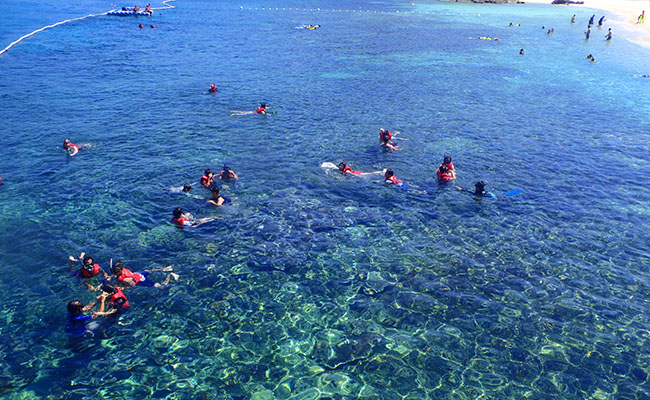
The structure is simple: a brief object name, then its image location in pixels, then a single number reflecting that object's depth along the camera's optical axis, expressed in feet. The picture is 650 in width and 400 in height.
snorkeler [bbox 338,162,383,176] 93.56
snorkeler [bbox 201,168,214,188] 84.58
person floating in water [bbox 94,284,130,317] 54.08
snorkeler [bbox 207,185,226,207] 79.00
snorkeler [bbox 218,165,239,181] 88.89
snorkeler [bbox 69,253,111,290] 59.00
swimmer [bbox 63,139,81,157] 99.19
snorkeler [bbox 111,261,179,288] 58.34
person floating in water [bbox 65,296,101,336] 49.78
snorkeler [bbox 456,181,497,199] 84.48
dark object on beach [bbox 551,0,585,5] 563.24
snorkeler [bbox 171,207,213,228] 72.01
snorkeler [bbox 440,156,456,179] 91.81
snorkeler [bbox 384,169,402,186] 89.66
